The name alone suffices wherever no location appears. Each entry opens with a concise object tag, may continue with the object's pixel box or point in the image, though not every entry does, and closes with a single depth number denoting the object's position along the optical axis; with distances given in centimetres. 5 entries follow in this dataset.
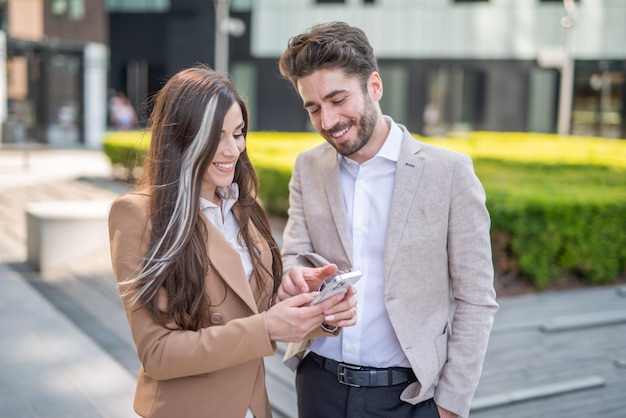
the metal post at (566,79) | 2019
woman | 194
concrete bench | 812
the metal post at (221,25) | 2014
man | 230
